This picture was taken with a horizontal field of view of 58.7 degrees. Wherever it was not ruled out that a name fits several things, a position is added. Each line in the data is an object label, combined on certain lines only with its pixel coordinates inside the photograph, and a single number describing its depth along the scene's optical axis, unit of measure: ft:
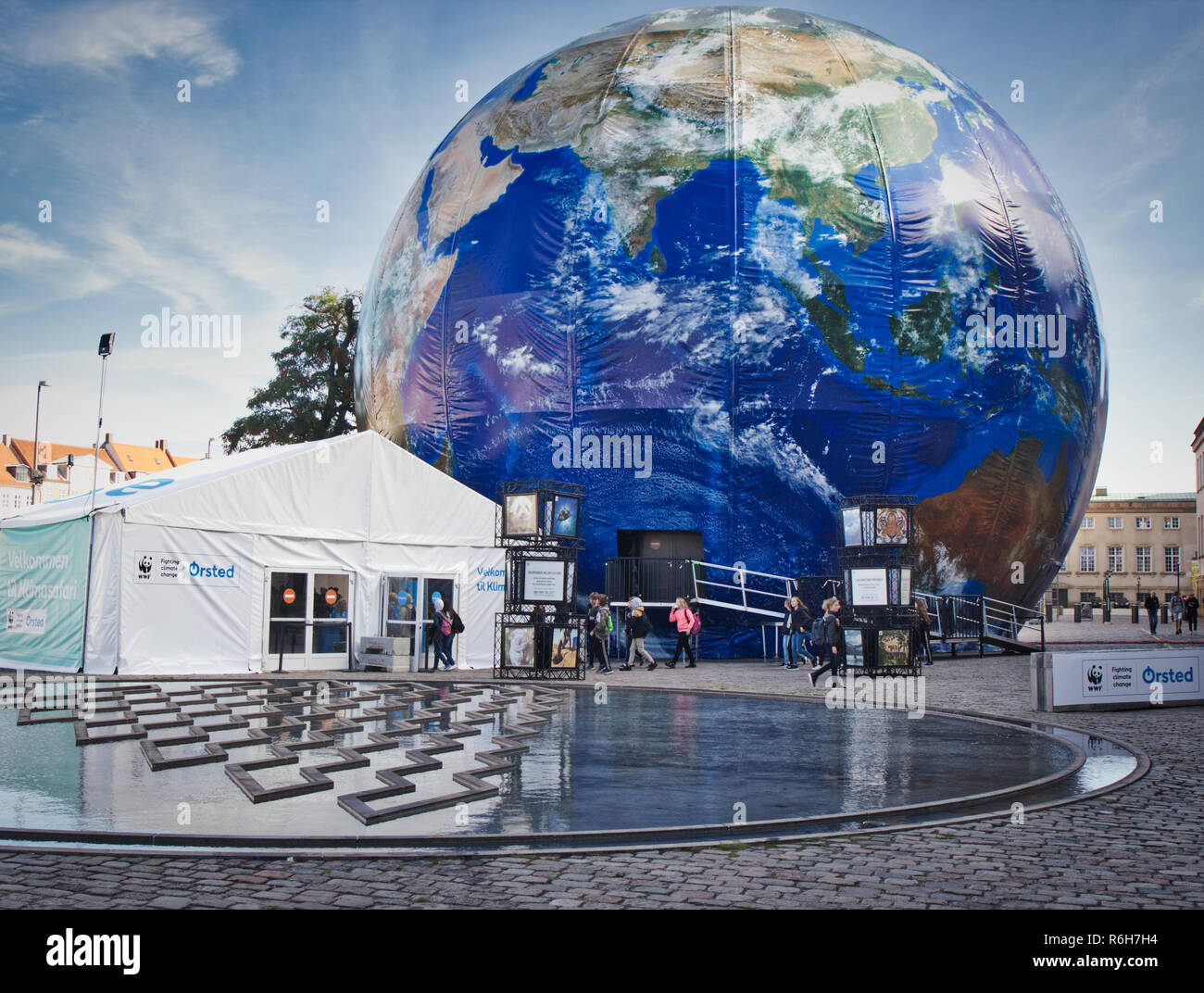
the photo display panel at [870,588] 62.39
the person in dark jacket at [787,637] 73.97
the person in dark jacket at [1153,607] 116.16
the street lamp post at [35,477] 129.49
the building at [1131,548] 348.79
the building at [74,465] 322.55
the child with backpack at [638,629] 73.31
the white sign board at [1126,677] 45.47
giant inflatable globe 78.69
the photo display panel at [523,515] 61.05
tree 127.75
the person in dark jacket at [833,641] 57.98
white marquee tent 59.98
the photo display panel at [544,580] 60.95
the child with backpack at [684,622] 73.00
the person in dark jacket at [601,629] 69.51
